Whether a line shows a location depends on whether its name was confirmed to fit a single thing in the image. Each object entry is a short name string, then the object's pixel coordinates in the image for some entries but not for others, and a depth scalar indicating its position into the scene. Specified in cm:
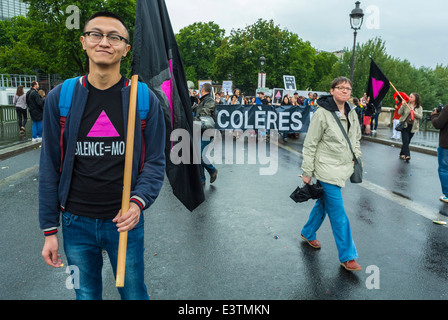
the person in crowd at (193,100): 1124
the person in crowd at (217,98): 1566
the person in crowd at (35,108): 1193
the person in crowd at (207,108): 712
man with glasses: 193
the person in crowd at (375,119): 1695
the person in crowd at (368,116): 1335
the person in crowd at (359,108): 1683
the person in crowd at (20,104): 1412
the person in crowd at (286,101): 1493
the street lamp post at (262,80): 2759
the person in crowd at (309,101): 1714
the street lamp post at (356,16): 1608
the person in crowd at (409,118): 996
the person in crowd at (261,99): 1544
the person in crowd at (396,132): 1480
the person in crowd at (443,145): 596
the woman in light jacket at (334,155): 374
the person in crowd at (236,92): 1602
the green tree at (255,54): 4772
